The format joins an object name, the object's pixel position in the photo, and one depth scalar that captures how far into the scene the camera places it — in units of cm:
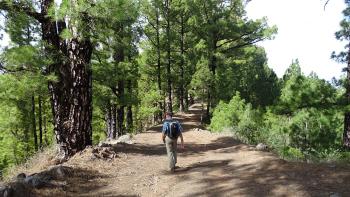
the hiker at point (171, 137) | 1088
